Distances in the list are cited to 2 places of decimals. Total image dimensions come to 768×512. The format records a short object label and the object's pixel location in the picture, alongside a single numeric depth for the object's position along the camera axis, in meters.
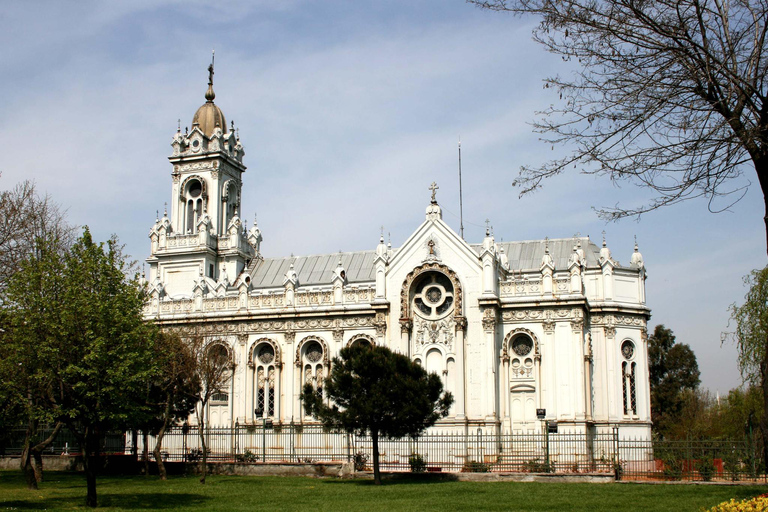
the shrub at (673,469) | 34.84
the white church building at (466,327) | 46.78
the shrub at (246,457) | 45.12
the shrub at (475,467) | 38.78
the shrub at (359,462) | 39.70
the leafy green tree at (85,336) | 25.41
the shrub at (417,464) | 39.19
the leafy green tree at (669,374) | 72.81
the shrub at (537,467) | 38.22
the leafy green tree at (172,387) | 39.72
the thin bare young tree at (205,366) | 41.12
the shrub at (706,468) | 33.97
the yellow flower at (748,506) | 15.58
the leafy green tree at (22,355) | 25.91
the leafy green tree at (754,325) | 37.12
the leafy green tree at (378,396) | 34.47
